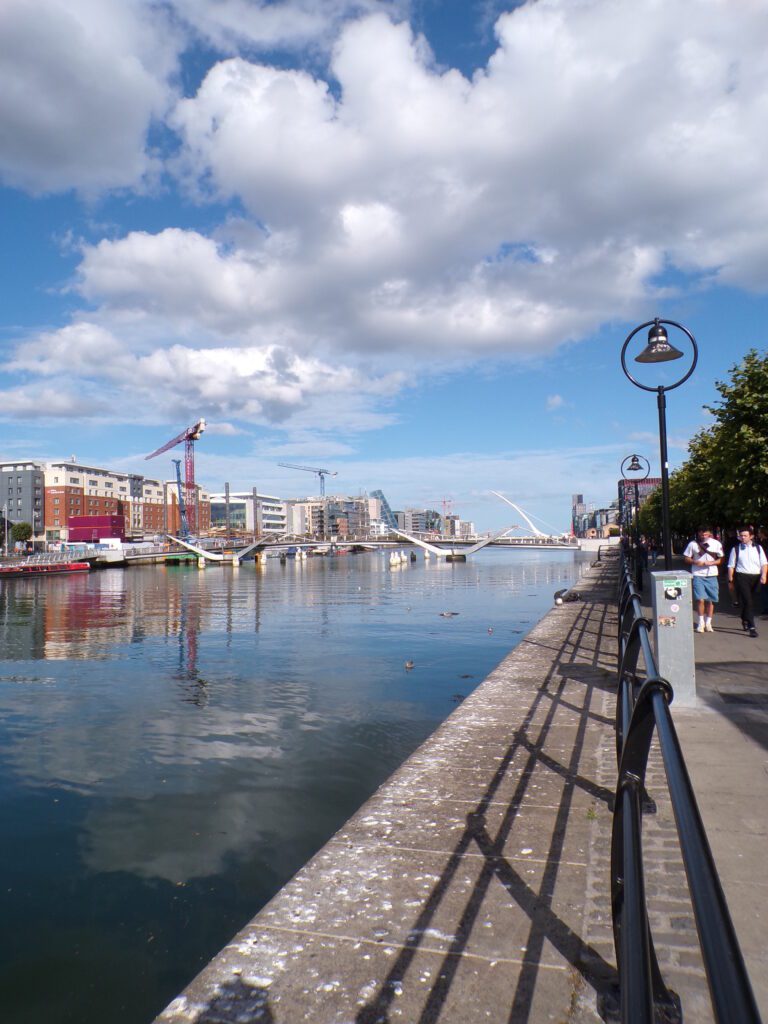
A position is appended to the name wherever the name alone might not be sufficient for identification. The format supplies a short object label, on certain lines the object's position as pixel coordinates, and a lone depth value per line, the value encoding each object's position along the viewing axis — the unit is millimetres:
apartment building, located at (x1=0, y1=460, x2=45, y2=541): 138875
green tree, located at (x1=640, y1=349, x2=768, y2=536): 17328
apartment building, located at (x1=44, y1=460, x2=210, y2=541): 140500
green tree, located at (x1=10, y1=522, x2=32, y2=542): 128500
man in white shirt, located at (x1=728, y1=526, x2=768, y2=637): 12219
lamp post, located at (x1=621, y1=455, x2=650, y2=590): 29500
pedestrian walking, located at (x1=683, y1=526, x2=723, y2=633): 12211
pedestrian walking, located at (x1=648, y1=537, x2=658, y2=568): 67119
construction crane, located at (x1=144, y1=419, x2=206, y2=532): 140000
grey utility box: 7395
